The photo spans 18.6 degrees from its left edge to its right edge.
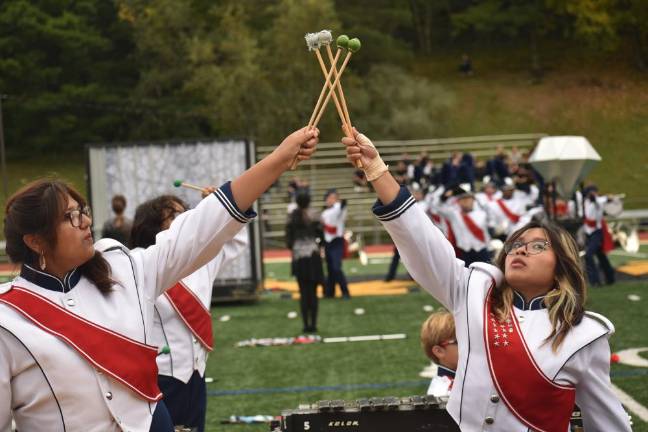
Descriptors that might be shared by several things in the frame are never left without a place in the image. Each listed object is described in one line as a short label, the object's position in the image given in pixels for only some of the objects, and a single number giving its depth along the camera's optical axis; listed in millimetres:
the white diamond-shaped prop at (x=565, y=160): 20763
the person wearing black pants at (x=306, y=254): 22837
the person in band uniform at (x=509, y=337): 5896
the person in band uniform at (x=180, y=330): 8965
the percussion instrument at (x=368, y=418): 7473
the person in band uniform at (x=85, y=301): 5526
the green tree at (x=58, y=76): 76371
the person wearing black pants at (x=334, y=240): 30134
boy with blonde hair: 8853
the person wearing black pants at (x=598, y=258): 29564
